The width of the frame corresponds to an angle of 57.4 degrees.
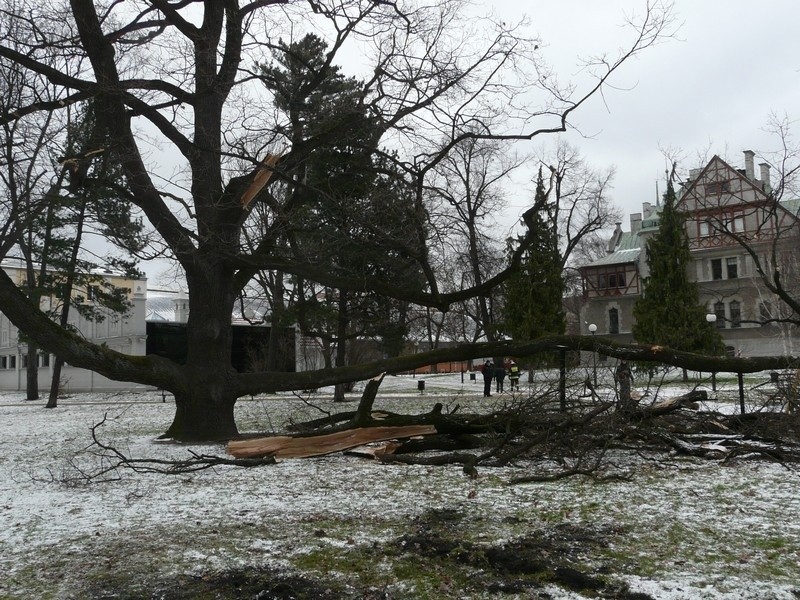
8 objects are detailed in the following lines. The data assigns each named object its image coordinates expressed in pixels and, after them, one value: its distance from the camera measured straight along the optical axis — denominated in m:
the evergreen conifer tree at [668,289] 36.91
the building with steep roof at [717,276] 44.28
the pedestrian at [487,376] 25.17
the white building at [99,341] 37.72
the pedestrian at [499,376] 27.42
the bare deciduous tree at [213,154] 11.77
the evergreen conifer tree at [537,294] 37.25
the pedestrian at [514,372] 24.95
